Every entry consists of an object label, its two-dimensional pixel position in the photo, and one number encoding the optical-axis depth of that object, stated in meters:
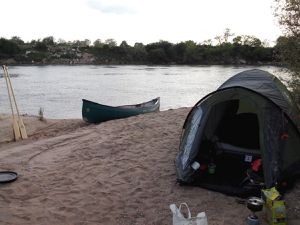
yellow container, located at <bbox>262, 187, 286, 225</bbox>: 3.36
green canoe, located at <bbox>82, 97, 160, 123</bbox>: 10.04
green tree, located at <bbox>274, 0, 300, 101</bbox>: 6.34
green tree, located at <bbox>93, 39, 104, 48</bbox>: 65.81
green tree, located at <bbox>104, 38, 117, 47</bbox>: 72.19
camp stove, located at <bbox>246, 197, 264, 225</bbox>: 3.45
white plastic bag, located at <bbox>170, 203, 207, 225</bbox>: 3.05
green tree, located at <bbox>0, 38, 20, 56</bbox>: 55.93
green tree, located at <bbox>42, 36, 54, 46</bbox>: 68.99
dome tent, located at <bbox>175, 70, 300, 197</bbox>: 4.15
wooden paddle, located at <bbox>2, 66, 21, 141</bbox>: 8.63
